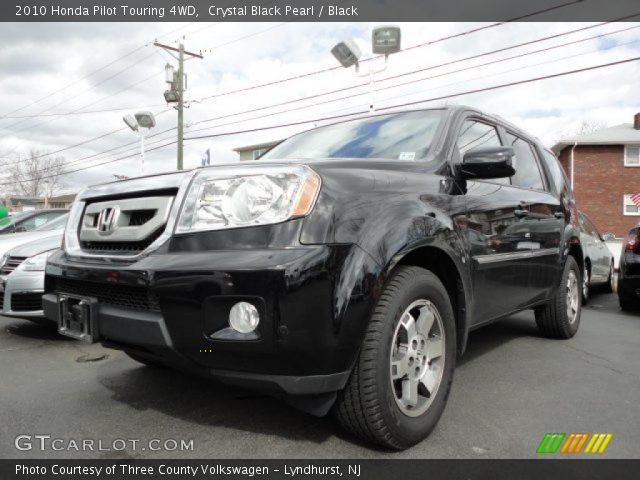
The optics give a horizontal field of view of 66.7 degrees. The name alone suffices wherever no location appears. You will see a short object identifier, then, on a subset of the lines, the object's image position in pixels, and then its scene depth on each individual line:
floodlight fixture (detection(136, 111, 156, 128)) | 20.42
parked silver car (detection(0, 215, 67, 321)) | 4.31
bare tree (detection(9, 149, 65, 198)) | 58.82
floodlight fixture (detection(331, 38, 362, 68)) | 14.25
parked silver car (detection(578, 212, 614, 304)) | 7.26
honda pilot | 1.86
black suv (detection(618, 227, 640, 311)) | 5.95
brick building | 26.66
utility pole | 20.80
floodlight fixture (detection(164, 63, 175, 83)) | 20.80
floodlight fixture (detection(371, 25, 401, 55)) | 12.90
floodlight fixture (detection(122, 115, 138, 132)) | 21.17
